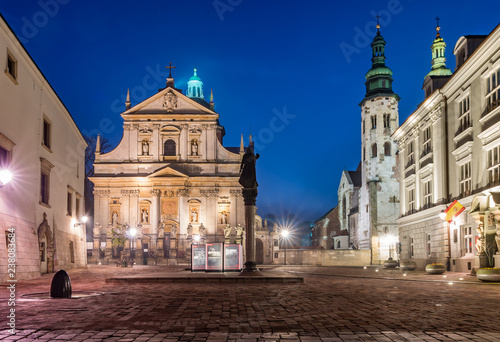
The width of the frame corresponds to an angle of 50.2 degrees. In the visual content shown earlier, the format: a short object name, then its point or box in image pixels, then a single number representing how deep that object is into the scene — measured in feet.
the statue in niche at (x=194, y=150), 213.66
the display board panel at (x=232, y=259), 82.64
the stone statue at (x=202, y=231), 203.99
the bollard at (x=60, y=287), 40.34
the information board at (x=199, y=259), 84.69
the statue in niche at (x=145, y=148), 213.25
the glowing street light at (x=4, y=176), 49.77
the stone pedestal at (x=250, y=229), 68.13
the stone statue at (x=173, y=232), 201.46
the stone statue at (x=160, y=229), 199.72
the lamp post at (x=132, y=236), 192.34
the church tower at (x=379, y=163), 209.77
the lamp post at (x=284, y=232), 202.17
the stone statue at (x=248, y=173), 69.00
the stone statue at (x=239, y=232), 201.36
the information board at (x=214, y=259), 82.43
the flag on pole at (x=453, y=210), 88.84
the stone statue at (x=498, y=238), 66.71
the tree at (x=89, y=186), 224.94
